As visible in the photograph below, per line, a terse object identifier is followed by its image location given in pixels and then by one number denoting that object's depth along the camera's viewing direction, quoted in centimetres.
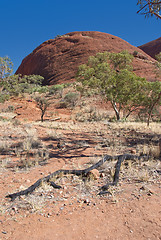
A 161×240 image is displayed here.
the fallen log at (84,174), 266
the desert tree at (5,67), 1009
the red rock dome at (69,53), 3984
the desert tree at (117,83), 1331
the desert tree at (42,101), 1466
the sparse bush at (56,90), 2621
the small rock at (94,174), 318
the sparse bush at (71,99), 2139
